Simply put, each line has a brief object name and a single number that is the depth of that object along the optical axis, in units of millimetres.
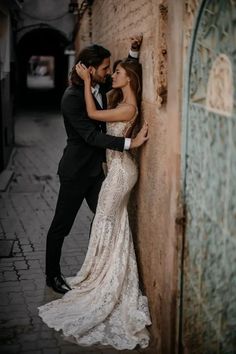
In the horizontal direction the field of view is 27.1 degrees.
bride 4281
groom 4582
